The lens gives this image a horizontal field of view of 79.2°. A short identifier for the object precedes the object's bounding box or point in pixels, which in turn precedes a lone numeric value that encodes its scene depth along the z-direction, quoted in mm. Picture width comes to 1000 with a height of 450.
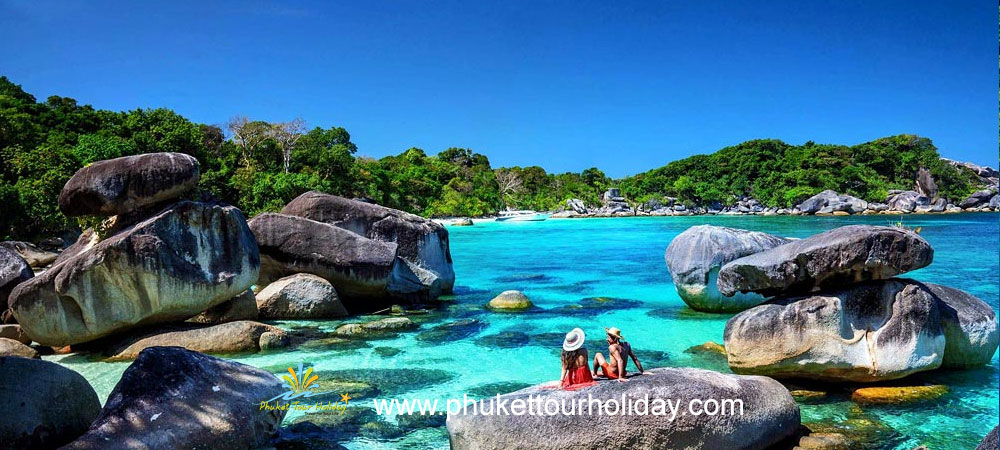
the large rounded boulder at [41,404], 5941
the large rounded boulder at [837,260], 9031
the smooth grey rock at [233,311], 13242
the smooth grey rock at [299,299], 14977
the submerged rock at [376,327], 13672
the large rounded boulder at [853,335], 9125
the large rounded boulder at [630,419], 6230
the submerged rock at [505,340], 13174
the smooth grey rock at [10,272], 11875
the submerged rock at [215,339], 11516
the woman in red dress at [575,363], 6574
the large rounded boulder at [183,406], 5934
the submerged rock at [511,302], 17500
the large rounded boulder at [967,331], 10242
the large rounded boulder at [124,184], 11883
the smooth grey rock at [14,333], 11633
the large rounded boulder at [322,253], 15625
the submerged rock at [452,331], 13633
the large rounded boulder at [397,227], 17312
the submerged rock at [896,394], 8859
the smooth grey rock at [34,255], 22703
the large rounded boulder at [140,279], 11039
